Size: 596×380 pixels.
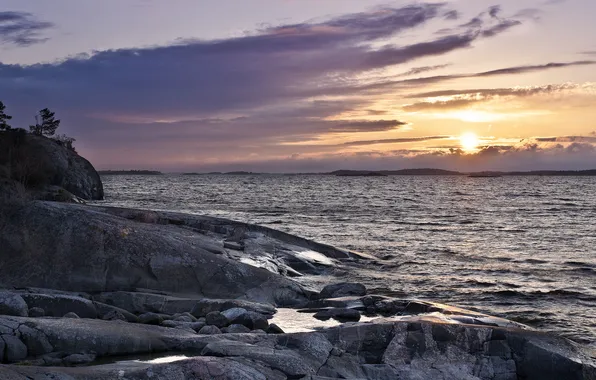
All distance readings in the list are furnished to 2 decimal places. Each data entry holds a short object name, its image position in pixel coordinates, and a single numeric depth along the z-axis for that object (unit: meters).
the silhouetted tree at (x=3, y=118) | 64.00
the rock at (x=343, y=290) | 19.22
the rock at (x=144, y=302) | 15.98
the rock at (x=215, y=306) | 15.20
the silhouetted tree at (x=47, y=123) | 89.62
